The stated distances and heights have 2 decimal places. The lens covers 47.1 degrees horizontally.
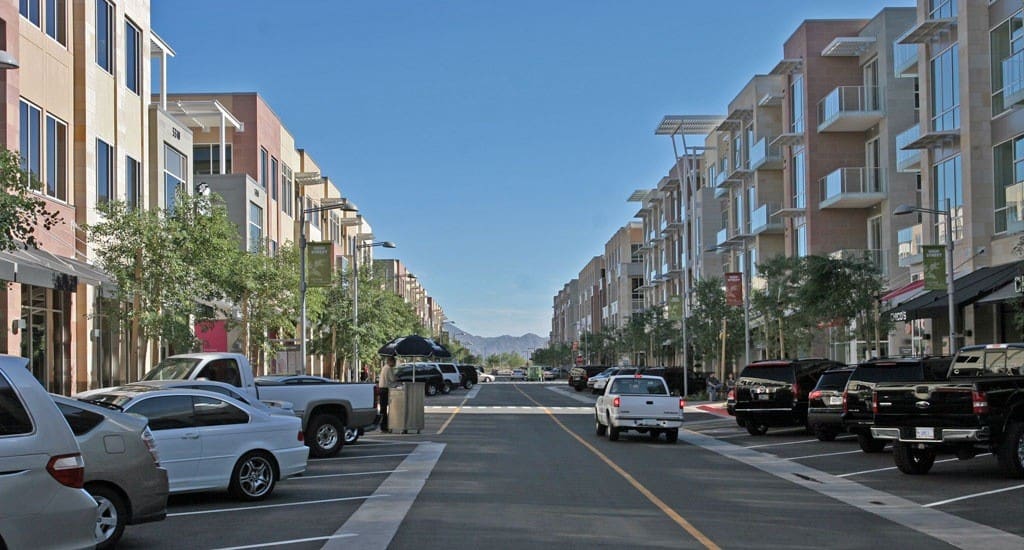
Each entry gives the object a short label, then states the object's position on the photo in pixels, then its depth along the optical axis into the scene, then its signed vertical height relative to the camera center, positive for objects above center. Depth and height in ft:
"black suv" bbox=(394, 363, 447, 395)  215.10 -6.83
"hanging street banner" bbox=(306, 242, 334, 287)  138.00 +8.91
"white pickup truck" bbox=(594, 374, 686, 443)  89.71 -5.50
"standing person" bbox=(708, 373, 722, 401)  179.50 -8.01
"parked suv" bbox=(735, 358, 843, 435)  96.99 -4.85
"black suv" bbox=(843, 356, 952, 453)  76.13 -3.16
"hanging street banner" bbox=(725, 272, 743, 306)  169.99 +6.47
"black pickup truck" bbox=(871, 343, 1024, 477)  59.06 -4.50
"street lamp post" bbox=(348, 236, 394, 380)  200.89 +2.44
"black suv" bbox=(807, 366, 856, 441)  86.69 -5.31
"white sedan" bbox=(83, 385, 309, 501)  49.19 -4.16
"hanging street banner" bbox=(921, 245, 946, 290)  110.11 +6.10
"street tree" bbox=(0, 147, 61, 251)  56.24 +7.14
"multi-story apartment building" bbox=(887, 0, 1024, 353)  114.21 +18.72
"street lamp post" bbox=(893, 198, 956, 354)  104.06 +5.31
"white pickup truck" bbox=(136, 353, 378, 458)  72.49 -3.48
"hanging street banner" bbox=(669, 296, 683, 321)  205.26 +4.81
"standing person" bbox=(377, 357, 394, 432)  101.35 -3.71
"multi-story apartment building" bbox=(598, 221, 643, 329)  404.16 +22.03
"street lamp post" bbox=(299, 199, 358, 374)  135.23 +6.51
